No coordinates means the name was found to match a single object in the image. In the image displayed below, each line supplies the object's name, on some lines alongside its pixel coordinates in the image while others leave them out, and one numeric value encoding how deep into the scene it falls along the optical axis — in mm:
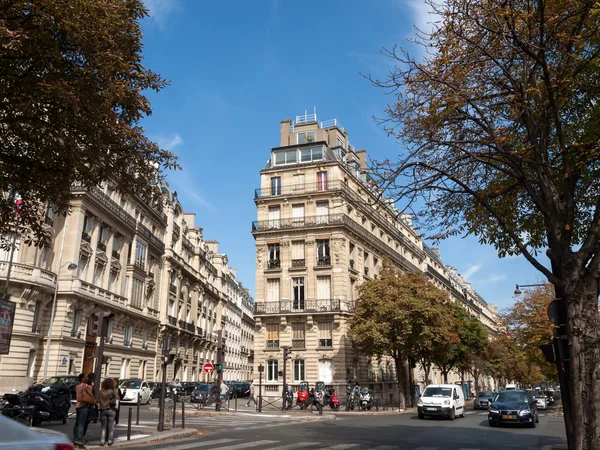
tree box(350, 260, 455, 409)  33500
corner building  38594
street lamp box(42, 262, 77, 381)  31364
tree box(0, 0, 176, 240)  8578
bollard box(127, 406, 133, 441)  12820
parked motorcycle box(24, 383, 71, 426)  16172
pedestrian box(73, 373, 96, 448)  11453
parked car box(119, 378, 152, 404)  30422
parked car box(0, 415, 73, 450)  4305
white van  24297
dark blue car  20500
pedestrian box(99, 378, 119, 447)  11828
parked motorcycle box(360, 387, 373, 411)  33094
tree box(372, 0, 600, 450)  8539
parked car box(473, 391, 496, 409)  38656
